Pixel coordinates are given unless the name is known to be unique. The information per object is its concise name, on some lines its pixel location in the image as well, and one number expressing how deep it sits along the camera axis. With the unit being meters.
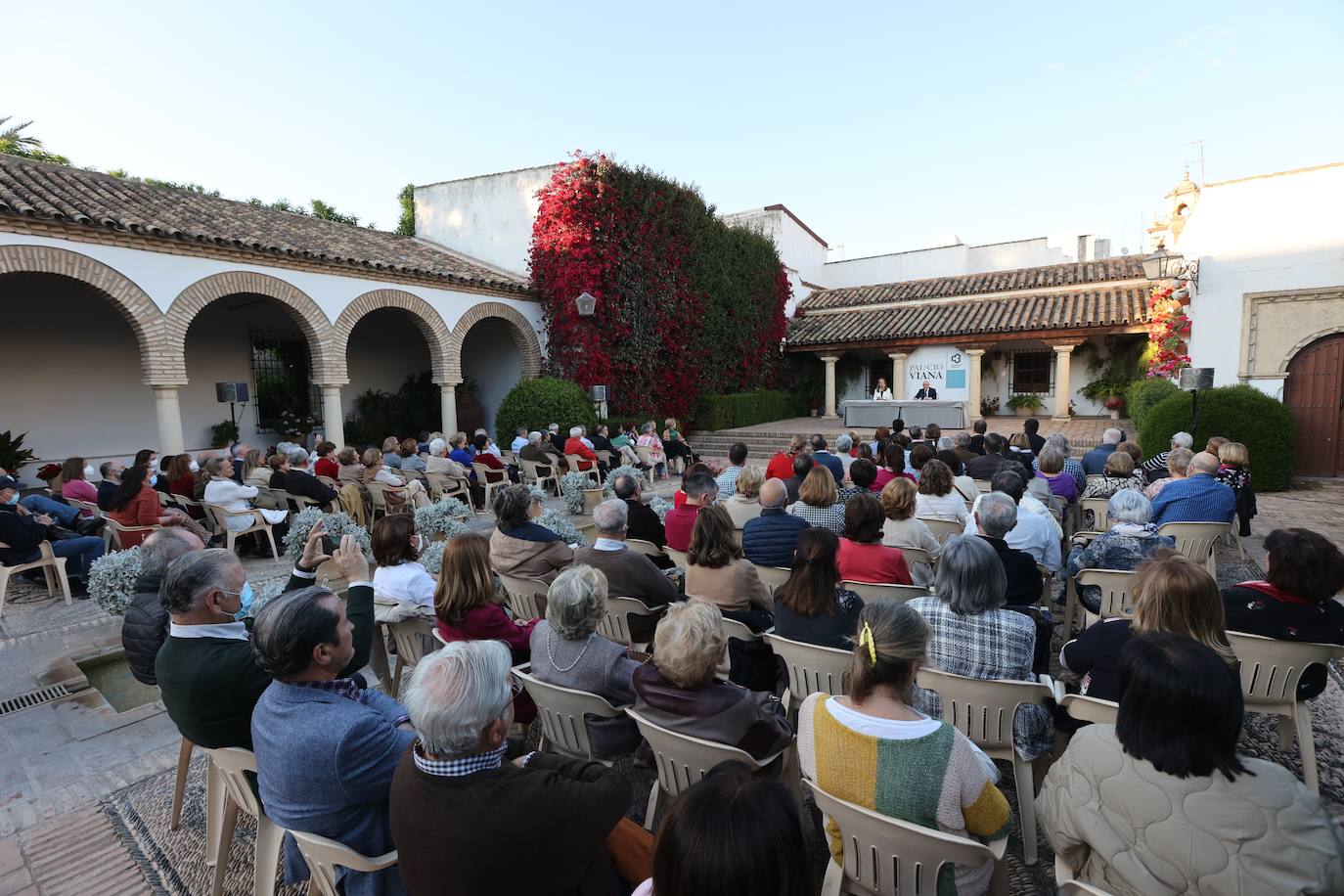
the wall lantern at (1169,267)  9.77
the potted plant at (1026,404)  17.81
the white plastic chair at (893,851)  1.56
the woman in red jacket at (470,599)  2.90
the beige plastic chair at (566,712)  2.34
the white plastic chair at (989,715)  2.35
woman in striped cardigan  1.67
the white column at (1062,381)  16.12
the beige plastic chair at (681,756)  2.00
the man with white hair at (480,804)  1.44
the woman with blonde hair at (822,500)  4.43
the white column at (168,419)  9.28
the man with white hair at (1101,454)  6.85
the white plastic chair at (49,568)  5.38
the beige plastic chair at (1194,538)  4.57
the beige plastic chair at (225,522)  6.43
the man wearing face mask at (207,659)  2.17
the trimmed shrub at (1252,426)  9.26
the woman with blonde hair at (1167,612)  2.19
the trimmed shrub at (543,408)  12.95
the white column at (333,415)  11.29
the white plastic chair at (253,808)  2.08
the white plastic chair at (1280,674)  2.62
